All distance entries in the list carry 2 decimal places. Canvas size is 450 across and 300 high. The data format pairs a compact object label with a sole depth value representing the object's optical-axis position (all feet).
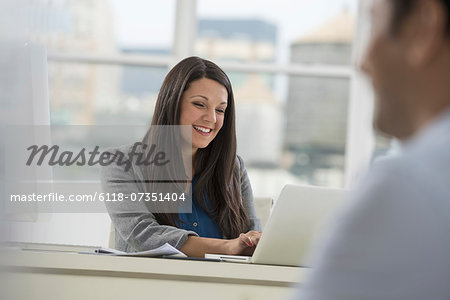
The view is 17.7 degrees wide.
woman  11.10
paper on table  9.13
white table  8.89
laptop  9.20
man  3.81
